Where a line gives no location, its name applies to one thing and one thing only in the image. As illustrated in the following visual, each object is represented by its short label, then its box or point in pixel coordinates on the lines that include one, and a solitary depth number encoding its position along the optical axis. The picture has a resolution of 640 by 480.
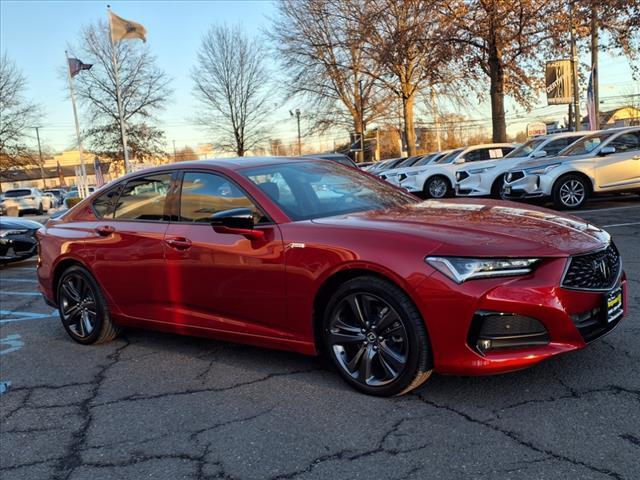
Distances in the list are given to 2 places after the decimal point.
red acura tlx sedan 3.08
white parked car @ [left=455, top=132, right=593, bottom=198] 14.06
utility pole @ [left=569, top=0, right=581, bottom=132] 19.25
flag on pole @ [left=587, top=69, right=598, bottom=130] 20.92
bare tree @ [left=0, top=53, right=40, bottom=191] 40.25
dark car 10.18
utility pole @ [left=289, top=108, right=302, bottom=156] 39.88
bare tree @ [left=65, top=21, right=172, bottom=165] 37.78
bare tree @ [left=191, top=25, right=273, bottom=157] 39.03
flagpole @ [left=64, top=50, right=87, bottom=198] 33.27
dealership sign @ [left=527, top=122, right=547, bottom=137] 39.42
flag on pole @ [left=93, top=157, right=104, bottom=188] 28.63
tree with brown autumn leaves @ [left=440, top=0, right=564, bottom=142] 19.23
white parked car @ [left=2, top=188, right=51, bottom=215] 32.51
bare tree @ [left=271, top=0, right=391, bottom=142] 27.14
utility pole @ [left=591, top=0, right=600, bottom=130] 20.17
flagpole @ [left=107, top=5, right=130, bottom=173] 28.83
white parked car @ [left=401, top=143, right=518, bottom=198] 17.00
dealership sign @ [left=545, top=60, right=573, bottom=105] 19.72
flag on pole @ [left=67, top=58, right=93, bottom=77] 26.95
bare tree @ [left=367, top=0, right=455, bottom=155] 20.92
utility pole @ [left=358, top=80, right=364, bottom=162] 35.72
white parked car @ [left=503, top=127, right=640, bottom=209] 12.18
